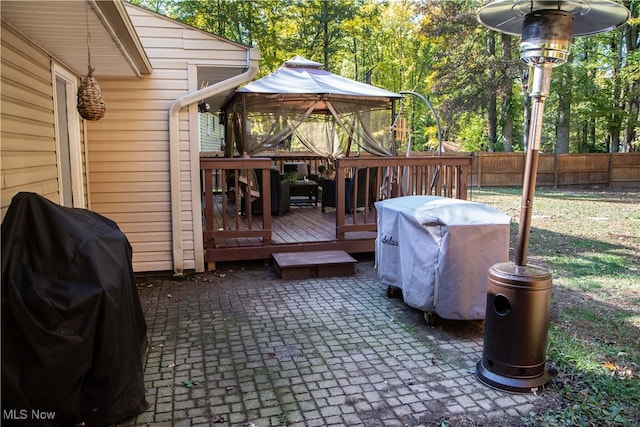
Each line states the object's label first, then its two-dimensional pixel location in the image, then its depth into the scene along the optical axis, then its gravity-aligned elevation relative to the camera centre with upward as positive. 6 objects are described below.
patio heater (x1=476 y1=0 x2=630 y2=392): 2.77 -0.74
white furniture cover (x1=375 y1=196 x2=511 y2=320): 3.59 -0.81
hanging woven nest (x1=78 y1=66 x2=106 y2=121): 3.40 +0.36
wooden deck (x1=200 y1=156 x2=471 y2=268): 5.58 -0.82
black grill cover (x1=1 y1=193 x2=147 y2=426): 1.97 -0.82
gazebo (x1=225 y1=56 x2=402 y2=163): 7.07 +0.72
